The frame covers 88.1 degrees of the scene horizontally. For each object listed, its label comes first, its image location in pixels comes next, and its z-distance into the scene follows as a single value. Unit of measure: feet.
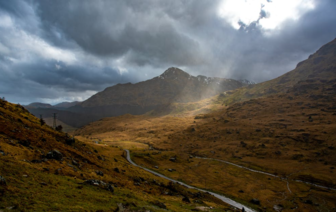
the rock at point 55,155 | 125.46
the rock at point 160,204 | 109.60
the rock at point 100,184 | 106.83
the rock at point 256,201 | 248.30
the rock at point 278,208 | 230.07
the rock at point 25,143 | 127.60
